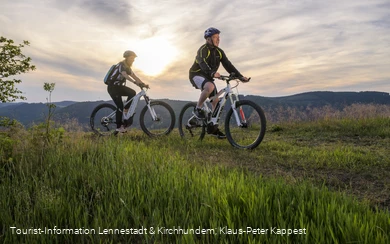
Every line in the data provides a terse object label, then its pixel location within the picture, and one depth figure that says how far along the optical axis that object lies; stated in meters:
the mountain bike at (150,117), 9.18
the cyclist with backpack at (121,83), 9.07
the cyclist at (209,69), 7.33
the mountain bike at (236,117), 6.68
